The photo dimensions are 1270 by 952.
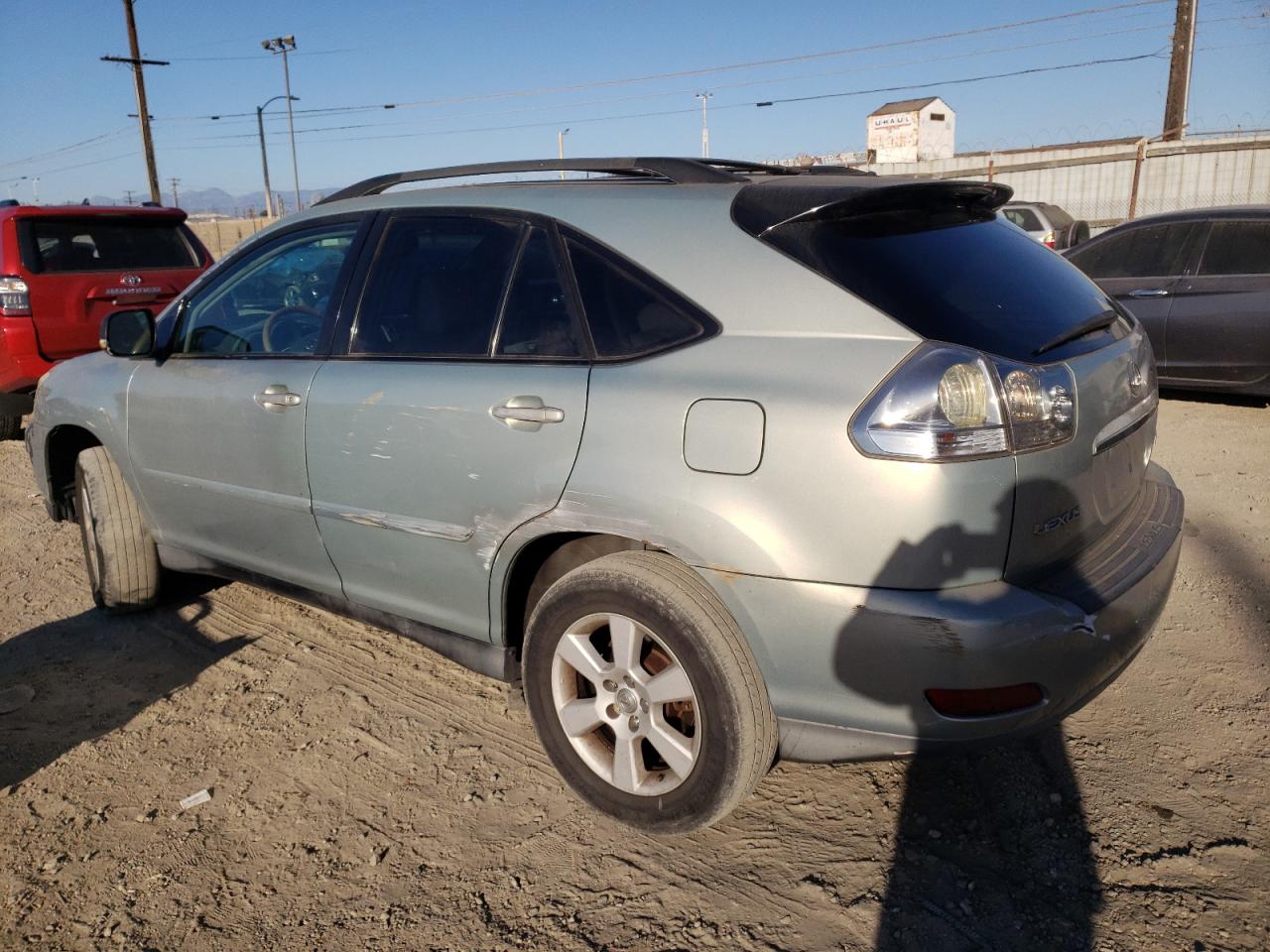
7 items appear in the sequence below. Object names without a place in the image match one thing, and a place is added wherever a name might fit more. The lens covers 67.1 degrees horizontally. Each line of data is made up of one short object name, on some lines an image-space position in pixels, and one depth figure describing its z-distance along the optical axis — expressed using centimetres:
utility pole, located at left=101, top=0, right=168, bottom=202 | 2523
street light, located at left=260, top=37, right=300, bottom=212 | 4972
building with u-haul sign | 4556
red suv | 696
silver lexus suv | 211
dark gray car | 690
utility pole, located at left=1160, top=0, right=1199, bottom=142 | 2027
